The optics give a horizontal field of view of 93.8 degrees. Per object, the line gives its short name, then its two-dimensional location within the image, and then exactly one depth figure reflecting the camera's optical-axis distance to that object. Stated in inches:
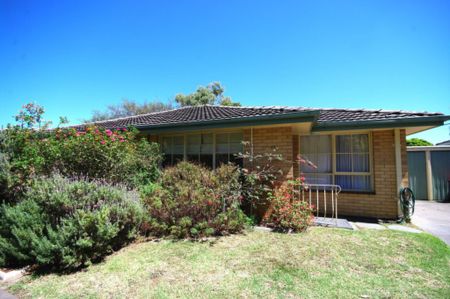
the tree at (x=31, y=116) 255.6
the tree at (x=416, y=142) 666.8
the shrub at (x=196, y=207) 194.4
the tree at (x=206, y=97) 1212.5
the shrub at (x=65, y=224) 139.8
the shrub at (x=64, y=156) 206.4
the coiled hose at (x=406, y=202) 242.8
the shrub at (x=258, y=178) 234.1
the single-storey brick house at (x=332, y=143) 238.2
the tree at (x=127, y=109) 1316.4
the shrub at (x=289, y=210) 207.6
